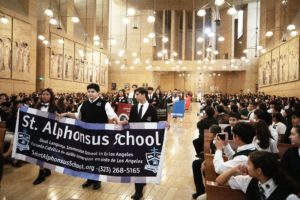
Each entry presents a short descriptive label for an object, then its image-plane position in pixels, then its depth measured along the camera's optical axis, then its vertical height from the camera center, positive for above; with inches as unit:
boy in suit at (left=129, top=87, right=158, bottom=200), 173.9 -9.4
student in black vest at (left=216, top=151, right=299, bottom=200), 75.8 -22.6
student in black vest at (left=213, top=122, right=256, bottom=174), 106.0 -19.3
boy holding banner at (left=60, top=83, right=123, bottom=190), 173.2 -9.3
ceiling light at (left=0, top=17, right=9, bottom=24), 534.0 +138.8
